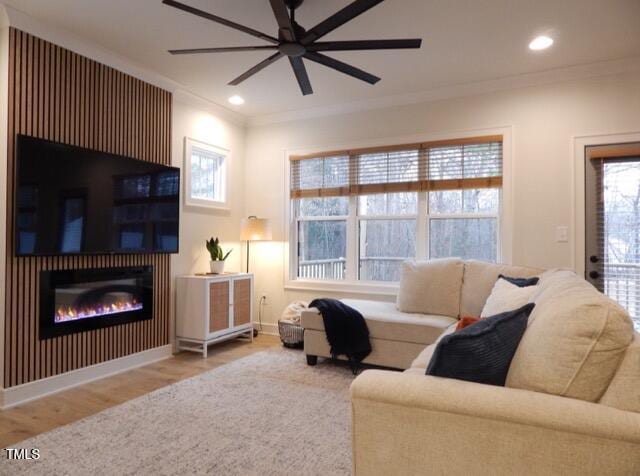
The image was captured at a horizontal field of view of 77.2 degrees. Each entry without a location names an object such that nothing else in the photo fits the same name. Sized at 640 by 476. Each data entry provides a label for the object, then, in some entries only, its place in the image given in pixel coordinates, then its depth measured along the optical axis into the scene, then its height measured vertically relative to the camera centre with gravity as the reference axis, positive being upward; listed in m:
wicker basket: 4.18 -0.93
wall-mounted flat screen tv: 2.79 +0.34
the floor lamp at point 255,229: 4.62 +0.18
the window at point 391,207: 3.98 +0.42
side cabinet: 3.95 -0.67
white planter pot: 4.33 -0.24
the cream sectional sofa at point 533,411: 1.06 -0.47
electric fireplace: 2.97 -0.44
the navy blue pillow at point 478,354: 1.28 -0.35
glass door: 3.39 +0.19
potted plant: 4.34 -0.13
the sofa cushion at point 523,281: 2.90 -0.27
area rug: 1.98 -1.09
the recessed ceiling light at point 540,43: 3.03 +1.57
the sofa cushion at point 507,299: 2.13 -0.30
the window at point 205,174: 4.29 +0.81
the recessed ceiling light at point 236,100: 4.38 +1.61
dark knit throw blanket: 3.33 -0.73
